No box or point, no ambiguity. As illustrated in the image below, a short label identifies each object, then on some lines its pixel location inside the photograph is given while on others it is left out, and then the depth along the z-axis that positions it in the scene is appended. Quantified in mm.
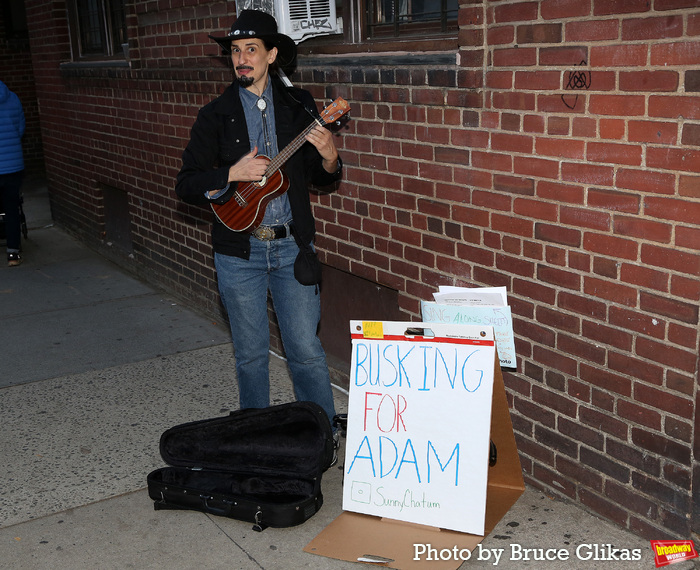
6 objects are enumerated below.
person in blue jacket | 8188
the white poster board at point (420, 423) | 3342
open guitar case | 3611
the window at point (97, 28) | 7840
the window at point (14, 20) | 13750
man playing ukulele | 3803
